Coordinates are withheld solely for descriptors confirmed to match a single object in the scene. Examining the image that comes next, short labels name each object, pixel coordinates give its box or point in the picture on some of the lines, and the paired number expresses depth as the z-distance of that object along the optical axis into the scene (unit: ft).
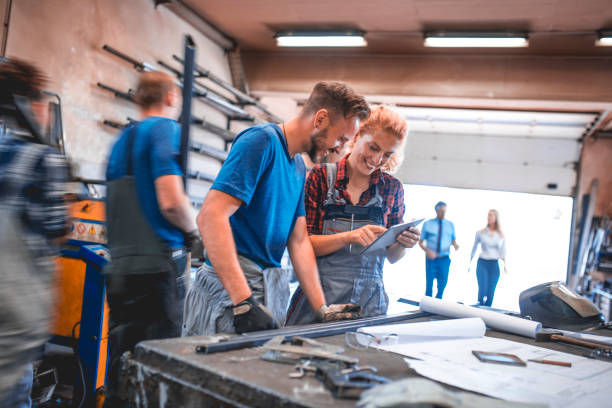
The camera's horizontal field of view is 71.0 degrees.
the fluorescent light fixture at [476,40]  16.31
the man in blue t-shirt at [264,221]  3.84
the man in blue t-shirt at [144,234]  5.73
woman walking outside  21.08
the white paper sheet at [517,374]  2.41
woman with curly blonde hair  5.59
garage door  28.22
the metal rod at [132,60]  12.83
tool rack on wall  13.48
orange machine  7.76
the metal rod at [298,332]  2.66
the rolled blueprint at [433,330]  3.43
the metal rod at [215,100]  15.88
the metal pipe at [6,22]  9.91
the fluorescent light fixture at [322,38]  17.69
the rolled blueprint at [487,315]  4.29
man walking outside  21.47
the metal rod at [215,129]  16.78
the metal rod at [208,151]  16.57
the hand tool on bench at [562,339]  3.96
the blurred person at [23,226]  4.00
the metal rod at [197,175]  17.12
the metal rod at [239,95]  16.39
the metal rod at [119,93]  12.71
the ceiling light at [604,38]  15.61
